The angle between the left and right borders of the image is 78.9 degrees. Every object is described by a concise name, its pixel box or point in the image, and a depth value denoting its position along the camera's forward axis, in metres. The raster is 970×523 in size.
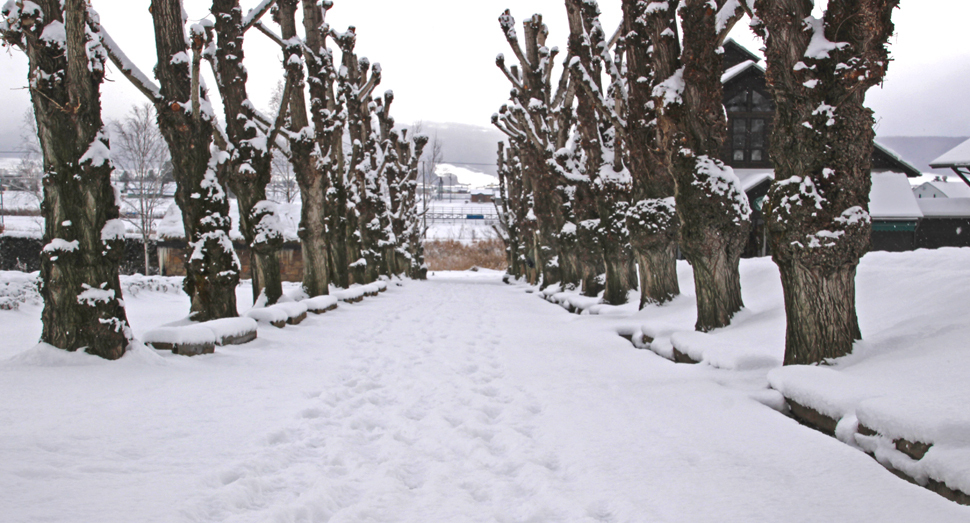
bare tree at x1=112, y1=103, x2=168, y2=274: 25.86
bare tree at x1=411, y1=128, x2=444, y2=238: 46.48
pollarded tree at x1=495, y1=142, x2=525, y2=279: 28.69
